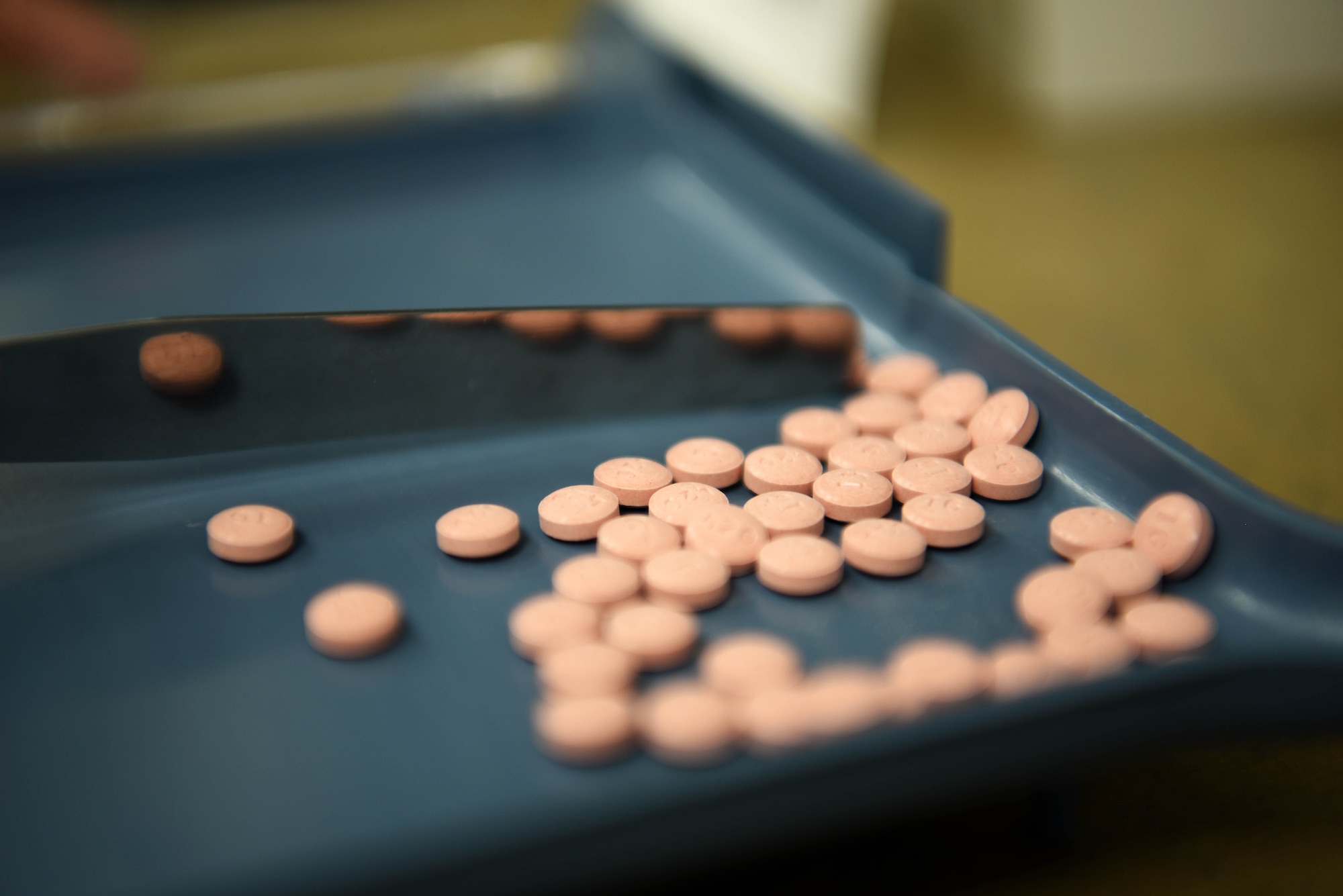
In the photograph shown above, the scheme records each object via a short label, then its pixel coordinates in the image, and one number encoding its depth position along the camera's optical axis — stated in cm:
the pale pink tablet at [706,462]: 22
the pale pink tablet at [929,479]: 22
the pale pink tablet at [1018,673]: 19
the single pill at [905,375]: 24
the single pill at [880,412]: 23
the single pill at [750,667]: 19
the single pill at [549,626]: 20
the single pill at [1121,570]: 20
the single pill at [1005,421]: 22
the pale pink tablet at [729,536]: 21
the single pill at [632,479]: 22
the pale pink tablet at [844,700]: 18
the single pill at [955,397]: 23
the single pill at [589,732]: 19
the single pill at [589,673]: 19
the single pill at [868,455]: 22
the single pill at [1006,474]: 22
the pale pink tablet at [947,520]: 21
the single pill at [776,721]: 18
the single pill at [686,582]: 20
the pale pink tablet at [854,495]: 21
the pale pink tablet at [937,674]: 18
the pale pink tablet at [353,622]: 20
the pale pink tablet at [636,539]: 21
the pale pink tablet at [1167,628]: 19
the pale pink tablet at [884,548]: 21
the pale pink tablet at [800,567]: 20
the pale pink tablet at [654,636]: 20
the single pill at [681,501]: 21
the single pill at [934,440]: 22
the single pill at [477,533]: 21
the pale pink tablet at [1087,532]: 21
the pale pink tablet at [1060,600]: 20
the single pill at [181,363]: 22
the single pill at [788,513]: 21
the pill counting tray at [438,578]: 18
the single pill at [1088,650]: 19
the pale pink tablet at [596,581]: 20
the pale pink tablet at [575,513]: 21
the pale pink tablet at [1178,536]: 20
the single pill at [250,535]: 21
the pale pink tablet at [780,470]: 22
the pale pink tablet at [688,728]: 18
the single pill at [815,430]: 23
